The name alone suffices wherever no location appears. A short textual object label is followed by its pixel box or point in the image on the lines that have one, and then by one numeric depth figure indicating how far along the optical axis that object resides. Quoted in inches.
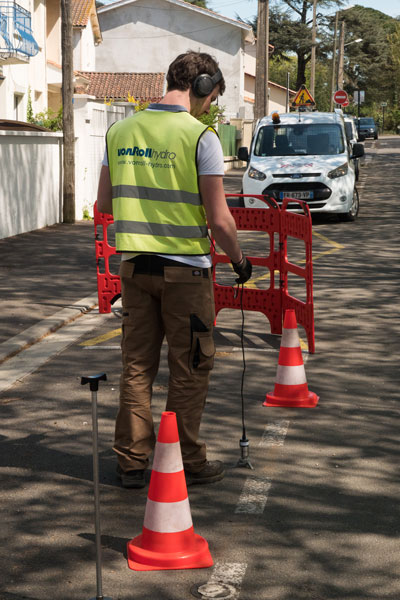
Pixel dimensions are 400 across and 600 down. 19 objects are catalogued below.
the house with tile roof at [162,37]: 2203.5
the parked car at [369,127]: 2945.4
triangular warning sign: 1371.8
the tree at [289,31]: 3144.7
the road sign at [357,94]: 2346.5
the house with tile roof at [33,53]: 1098.5
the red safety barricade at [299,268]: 330.3
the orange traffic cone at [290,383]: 268.1
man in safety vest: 191.5
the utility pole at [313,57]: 2379.4
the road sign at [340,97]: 1788.9
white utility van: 748.6
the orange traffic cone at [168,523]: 165.3
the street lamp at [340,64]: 2761.8
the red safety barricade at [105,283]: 411.8
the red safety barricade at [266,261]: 366.0
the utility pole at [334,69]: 2761.3
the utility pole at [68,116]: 761.0
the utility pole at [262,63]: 1272.1
